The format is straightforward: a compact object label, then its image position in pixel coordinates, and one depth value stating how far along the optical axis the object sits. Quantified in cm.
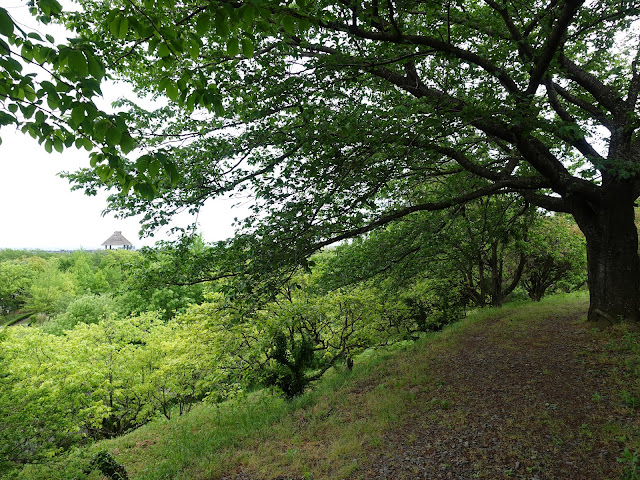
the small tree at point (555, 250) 1412
